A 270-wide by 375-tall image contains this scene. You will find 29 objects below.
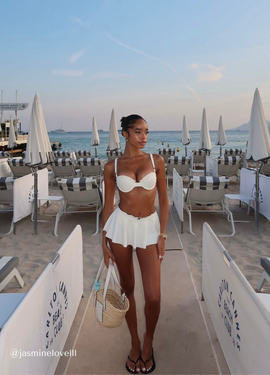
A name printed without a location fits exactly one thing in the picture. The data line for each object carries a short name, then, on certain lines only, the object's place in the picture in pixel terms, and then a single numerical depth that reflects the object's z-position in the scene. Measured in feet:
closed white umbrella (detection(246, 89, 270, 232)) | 13.55
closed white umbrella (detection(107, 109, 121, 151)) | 32.83
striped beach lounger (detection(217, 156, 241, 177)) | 25.03
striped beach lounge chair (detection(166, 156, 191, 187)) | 25.44
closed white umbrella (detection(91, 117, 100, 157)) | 37.83
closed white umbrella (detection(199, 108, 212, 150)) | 30.48
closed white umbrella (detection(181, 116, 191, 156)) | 35.20
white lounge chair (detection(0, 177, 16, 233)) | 14.74
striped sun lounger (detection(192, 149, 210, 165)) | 34.64
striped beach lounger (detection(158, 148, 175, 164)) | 35.81
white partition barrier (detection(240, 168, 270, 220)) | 13.87
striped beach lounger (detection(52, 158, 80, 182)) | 25.12
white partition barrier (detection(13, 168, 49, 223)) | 13.62
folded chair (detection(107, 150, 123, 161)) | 33.35
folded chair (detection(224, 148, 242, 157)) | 35.76
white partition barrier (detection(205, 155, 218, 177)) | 21.56
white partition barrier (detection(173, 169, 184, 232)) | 14.12
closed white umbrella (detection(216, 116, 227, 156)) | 37.17
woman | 5.11
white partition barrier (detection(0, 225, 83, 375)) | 3.12
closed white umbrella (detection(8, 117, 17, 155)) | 41.50
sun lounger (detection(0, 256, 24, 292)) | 7.12
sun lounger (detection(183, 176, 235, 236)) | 14.47
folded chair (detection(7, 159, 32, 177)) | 25.21
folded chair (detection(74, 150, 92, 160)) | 37.05
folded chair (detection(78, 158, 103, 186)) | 25.86
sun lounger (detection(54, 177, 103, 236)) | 14.48
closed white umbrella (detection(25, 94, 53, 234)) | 14.12
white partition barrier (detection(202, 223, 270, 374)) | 3.39
